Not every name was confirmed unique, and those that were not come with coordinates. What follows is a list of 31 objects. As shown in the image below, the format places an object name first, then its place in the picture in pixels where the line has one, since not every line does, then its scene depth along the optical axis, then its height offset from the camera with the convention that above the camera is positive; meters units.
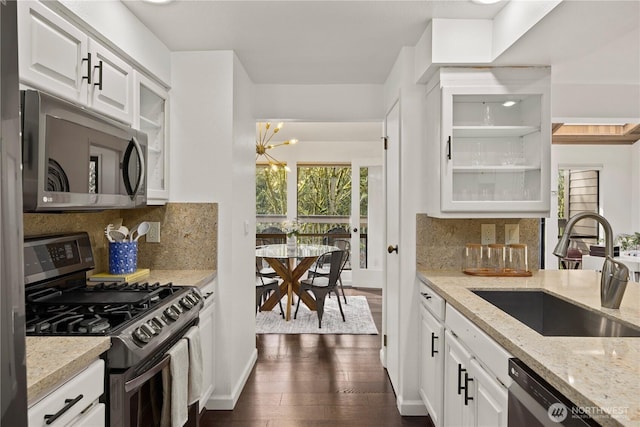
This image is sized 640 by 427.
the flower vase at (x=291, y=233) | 5.21 -0.25
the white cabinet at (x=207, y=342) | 2.43 -0.78
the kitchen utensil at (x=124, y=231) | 2.50 -0.12
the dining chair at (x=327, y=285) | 4.48 -0.77
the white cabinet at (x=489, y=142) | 2.39 +0.43
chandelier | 5.25 +0.86
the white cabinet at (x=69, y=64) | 1.45 +0.59
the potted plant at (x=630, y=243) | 5.62 -0.37
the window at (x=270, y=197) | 6.98 +0.26
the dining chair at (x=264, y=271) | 5.20 -0.77
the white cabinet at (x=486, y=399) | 1.41 -0.66
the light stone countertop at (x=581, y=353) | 0.91 -0.38
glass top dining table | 4.91 -0.67
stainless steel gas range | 1.42 -0.40
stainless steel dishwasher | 0.98 -0.48
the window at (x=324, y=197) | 6.89 +0.26
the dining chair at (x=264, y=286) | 4.66 -0.82
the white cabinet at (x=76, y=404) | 1.06 -0.53
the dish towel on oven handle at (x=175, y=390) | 1.73 -0.75
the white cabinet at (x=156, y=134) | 2.54 +0.49
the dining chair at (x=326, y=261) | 5.02 -0.61
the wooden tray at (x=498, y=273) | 2.46 -0.34
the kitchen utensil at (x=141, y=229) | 2.58 -0.11
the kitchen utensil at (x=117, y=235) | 2.46 -0.14
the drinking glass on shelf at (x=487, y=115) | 2.53 +0.60
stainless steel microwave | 1.40 +0.21
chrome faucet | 1.63 -0.21
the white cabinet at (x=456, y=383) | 1.77 -0.76
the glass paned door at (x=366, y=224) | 6.63 -0.17
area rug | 4.38 -1.20
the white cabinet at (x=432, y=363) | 2.19 -0.83
